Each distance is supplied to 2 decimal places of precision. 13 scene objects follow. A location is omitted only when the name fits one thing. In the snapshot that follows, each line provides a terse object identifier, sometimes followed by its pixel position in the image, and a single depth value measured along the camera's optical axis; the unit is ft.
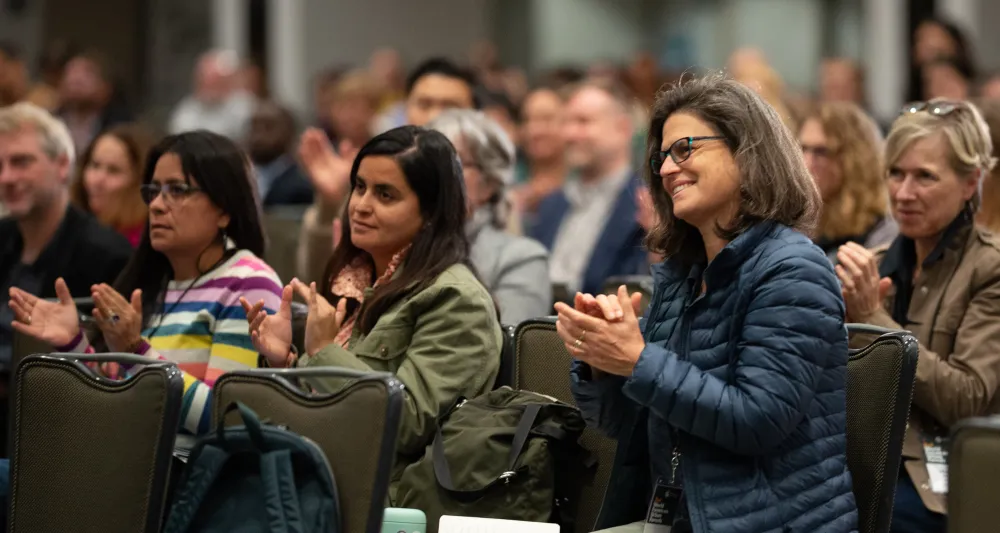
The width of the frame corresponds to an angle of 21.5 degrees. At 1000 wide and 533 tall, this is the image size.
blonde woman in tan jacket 20.48
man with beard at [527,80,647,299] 36.00
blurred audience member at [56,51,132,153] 62.53
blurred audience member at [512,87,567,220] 46.13
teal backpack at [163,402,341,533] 16.94
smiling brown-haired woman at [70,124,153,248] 33.81
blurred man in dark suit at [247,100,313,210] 48.64
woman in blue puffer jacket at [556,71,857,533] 16.53
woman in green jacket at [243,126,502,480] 20.43
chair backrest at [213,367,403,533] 16.85
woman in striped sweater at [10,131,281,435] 22.60
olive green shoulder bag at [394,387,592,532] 18.95
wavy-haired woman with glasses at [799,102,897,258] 27.73
